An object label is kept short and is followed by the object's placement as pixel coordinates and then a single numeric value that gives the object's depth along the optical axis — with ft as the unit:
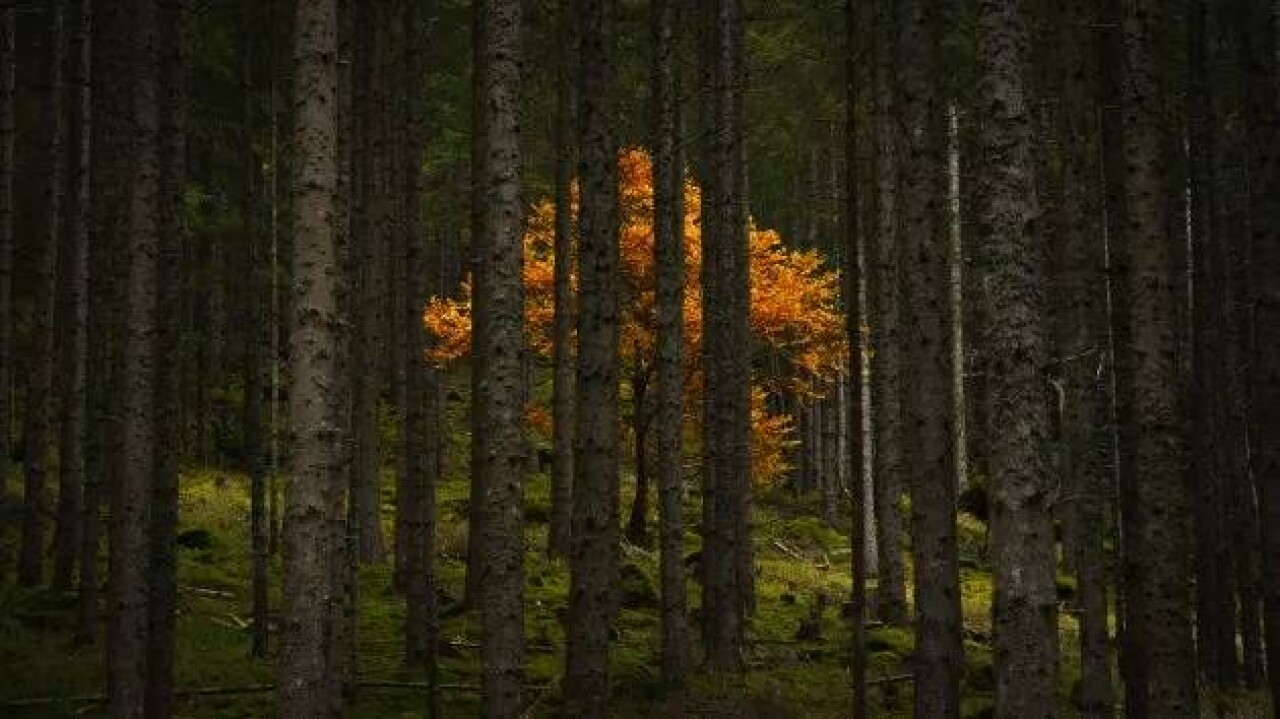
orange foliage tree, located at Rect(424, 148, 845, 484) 133.49
